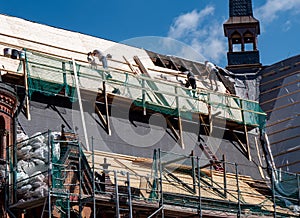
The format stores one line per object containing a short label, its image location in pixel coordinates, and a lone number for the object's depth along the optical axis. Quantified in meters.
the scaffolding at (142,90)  42.19
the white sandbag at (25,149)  37.59
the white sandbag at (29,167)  37.06
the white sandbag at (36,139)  37.56
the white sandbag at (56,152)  36.29
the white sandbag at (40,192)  35.55
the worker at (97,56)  46.26
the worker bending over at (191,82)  50.56
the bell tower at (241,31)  66.56
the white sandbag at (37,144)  37.62
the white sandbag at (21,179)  36.16
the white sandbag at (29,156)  37.50
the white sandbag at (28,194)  36.06
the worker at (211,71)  54.46
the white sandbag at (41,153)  37.28
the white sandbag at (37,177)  36.00
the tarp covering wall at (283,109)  57.44
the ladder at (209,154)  46.91
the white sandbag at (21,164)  37.28
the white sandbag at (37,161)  37.09
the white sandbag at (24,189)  36.09
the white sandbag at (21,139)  37.47
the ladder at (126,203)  35.56
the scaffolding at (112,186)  35.84
